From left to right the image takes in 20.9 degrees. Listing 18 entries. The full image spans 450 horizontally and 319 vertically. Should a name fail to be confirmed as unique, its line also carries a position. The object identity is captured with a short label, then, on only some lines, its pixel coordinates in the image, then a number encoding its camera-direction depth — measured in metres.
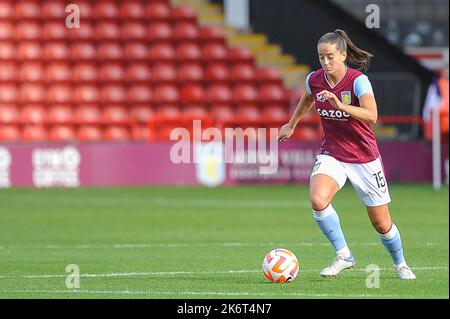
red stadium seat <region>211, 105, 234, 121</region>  28.00
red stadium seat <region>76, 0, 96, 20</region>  28.84
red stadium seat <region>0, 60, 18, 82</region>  27.88
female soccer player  9.95
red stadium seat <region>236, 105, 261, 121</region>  28.20
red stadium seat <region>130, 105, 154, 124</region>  27.83
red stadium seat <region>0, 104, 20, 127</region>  26.88
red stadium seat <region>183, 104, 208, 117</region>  28.05
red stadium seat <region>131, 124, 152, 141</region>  26.33
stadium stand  27.55
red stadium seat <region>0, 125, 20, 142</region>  26.80
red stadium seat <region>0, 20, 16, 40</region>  28.48
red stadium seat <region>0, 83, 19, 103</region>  27.48
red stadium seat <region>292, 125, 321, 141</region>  26.50
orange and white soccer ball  9.84
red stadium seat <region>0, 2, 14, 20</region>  28.66
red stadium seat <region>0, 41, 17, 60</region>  28.19
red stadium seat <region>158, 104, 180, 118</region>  27.97
